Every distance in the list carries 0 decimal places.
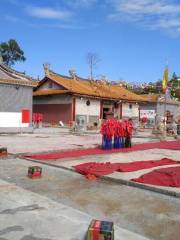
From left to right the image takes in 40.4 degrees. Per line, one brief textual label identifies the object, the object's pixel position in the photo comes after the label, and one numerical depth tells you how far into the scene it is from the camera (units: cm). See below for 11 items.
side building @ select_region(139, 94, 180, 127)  3202
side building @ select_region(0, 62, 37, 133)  1658
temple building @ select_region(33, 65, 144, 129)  2464
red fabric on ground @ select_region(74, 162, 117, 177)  654
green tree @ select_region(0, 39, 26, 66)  4264
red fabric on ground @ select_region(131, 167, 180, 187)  572
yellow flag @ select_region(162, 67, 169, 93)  1628
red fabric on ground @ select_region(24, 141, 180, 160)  876
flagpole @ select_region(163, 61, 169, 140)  1629
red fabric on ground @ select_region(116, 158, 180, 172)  699
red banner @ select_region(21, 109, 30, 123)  1736
